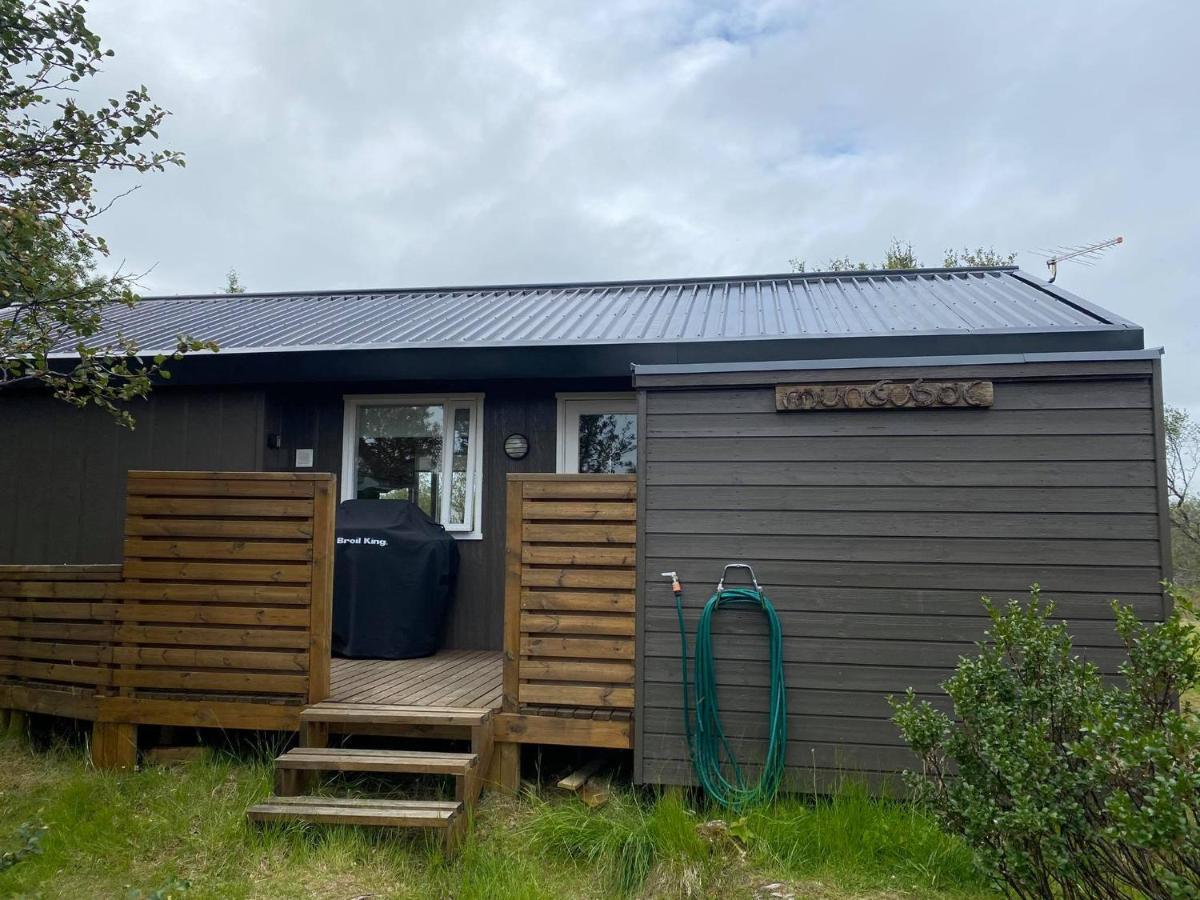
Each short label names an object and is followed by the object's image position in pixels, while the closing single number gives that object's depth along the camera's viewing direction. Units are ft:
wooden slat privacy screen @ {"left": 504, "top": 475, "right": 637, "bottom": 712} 12.80
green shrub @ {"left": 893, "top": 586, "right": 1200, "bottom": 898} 5.96
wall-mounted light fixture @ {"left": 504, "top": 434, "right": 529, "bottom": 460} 19.10
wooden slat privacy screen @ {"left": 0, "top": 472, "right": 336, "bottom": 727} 13.66
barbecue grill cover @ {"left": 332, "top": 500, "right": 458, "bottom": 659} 17.75
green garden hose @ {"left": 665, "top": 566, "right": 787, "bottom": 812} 11.87
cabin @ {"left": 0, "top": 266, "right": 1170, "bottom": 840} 11.91
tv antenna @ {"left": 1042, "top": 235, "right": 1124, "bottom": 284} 28.60
